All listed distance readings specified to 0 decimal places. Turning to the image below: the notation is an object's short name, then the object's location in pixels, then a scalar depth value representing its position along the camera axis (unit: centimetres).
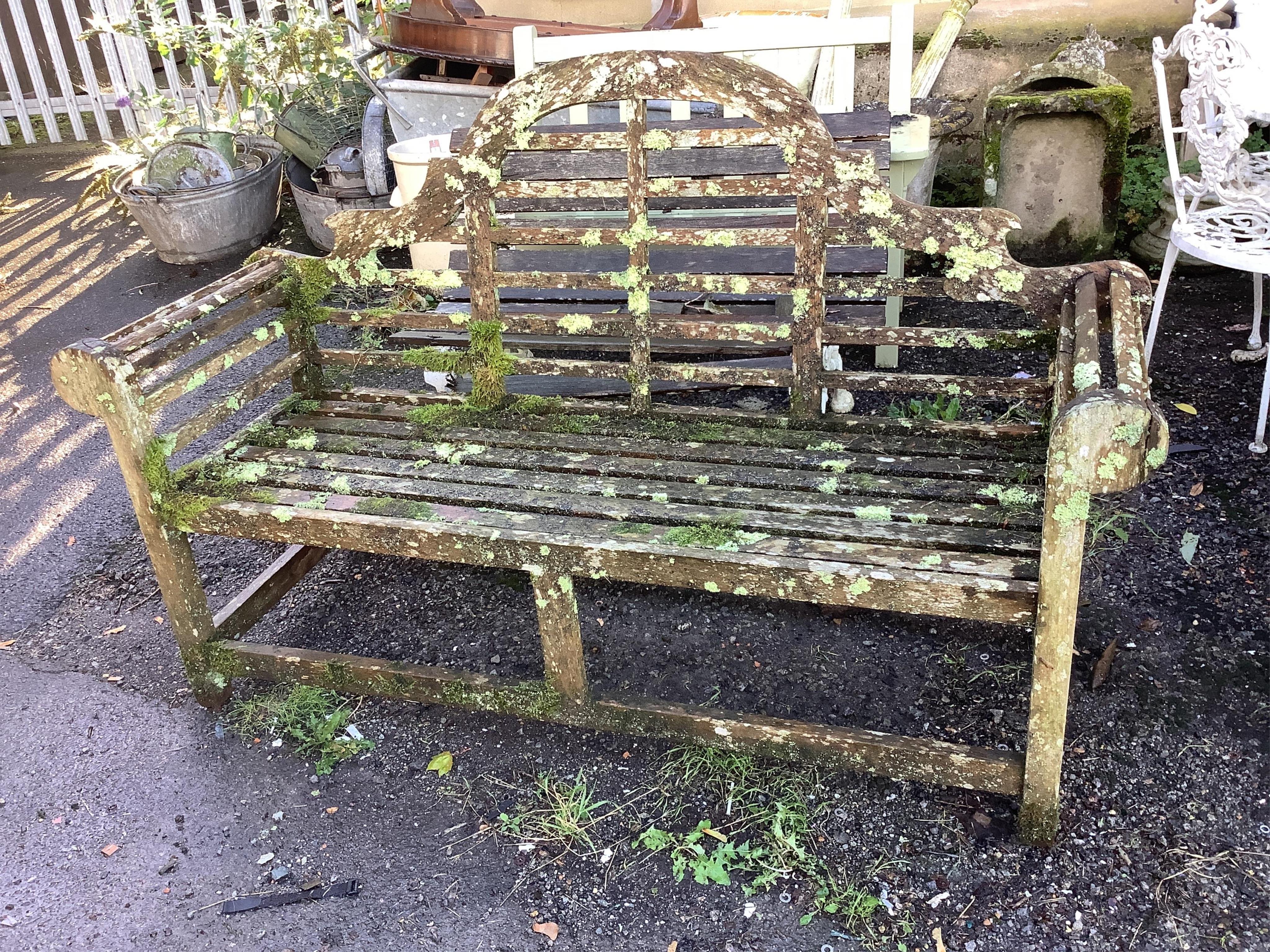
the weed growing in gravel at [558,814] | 227
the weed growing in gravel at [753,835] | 210
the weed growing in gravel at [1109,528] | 310
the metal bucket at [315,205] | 538
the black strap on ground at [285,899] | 216
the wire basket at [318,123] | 582
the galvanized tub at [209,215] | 562
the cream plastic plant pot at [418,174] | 403
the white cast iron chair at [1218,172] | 310
